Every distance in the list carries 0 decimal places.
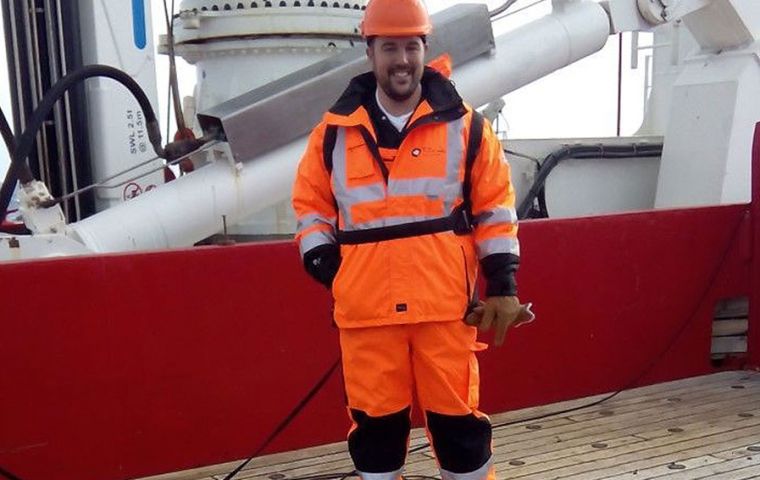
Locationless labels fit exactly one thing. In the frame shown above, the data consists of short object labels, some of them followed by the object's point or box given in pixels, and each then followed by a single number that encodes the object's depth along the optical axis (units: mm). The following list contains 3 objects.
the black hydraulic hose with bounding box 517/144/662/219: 6348
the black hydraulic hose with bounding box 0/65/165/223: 3768
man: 2486
